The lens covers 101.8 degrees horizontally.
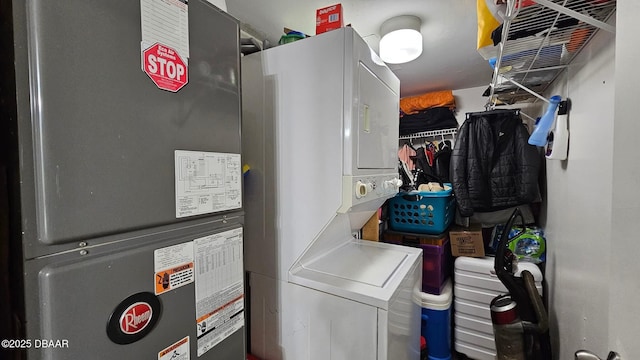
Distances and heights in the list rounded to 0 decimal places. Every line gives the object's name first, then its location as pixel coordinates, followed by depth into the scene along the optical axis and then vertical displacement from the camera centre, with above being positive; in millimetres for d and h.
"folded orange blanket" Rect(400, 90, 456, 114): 3141 +843
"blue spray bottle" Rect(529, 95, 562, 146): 1568 +249
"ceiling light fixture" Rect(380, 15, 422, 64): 1695 +885
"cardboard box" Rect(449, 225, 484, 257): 2172 -623
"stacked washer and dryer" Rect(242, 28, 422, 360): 1146 -149
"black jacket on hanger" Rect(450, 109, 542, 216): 2148 +53
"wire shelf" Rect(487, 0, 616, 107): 901 +578
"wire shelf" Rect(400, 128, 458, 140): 3148 +438
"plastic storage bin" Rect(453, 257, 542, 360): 2066 -1104
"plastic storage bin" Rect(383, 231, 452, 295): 2100 -731
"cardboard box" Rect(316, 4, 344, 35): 1381 +816
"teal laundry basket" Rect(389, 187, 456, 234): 2092 -352
